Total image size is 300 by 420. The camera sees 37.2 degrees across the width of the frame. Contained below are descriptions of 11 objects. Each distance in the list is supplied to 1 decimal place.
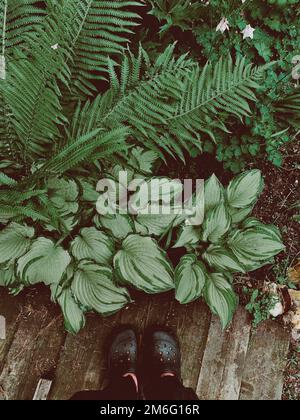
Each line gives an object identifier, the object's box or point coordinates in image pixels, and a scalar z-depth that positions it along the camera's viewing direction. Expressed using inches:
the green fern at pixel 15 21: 75.8
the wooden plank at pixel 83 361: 84.4
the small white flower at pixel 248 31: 79.4
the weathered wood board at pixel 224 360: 86.7
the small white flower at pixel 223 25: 79.0
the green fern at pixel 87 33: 75.3
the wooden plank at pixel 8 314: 86.2
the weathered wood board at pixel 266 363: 87.5
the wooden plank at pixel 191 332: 87.7
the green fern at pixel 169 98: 79.1
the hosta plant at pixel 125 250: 80.0
